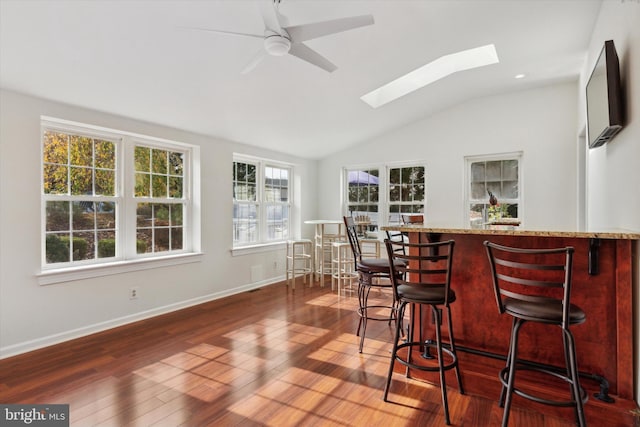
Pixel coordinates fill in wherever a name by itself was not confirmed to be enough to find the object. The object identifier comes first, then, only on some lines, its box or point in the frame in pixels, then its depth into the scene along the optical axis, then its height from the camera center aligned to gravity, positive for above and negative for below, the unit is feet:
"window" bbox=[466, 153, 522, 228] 15.83 +1.33
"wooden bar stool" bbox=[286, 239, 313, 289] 18.17 -2.53
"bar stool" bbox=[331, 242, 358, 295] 16.93 -2.98
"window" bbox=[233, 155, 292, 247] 17.28 +0.73
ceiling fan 6.50 +3.81
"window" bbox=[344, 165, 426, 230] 18.58 +1.26
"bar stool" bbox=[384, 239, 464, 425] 6.61 -1.71
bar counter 6.12 -2.07
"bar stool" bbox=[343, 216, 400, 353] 10.08 -1.72
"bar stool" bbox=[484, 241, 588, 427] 5.39 -1.66
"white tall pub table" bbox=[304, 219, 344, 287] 18.19 -1.73
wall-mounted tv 7.14 +2.67
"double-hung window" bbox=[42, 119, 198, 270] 10.71 +0.70
